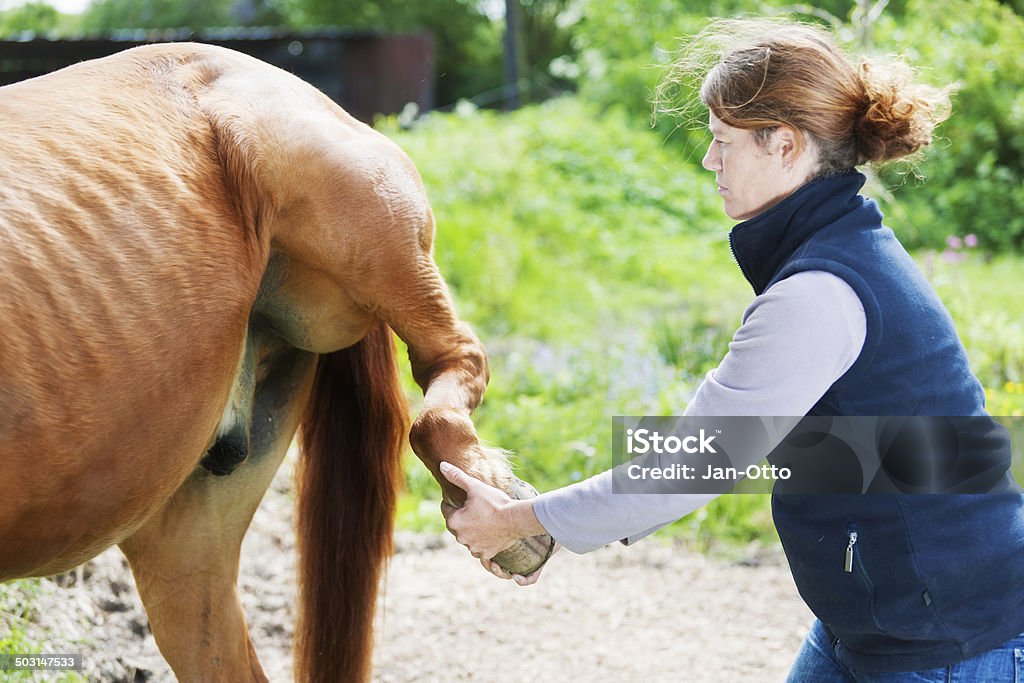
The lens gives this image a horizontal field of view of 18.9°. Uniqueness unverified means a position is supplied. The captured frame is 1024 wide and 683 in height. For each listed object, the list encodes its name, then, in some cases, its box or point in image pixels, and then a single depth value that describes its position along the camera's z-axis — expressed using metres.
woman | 3.29
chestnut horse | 3.38
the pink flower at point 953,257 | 7.93
